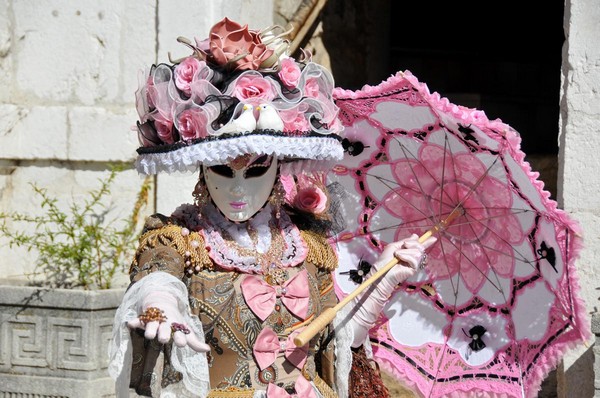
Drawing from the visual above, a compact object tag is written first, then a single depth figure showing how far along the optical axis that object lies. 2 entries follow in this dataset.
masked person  6.77
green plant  10.92
